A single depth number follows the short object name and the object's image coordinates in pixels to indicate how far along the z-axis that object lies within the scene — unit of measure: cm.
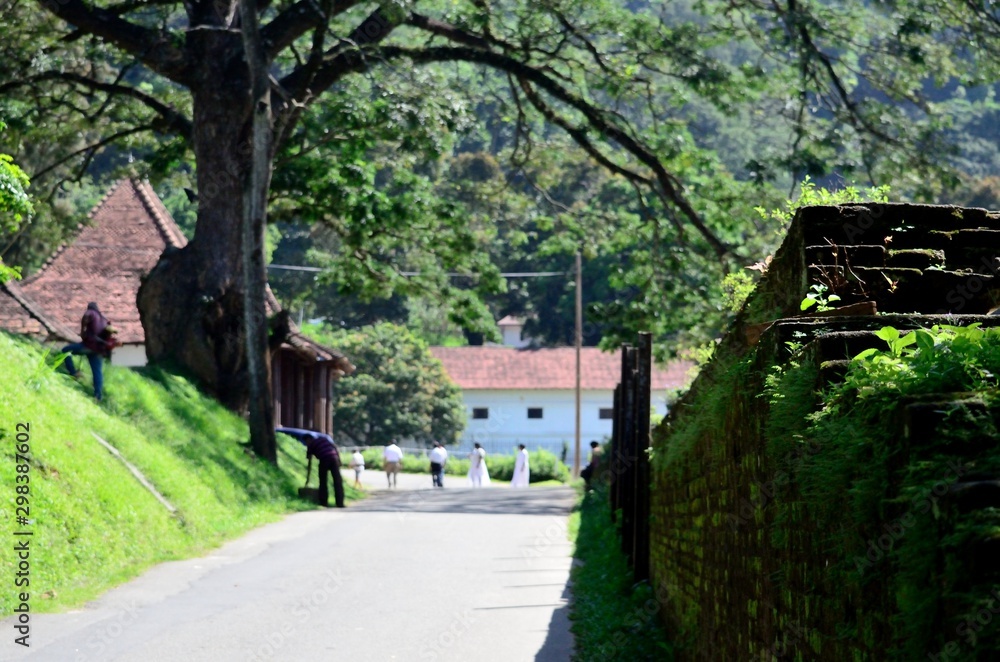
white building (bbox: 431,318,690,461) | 7019
